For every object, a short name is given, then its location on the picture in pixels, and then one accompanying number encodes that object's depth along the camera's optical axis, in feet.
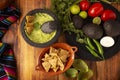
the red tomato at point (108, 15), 3.19
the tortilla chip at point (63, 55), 2.95
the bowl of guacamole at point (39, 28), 3.06
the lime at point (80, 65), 3.11
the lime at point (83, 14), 3.19
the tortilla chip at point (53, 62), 2.93
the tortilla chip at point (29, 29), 3.06
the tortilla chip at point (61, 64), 2.93
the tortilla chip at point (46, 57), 2.96
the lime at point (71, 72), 3.09
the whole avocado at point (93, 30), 3.04
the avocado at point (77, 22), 3.12
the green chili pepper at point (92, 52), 3.18
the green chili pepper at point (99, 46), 3.16
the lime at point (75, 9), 3.17
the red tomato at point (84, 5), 3.20
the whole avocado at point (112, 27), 3.06
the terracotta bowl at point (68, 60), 2.94
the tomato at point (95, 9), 3.19
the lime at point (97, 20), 3.15
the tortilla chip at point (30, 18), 3.05
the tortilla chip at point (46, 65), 2.93
